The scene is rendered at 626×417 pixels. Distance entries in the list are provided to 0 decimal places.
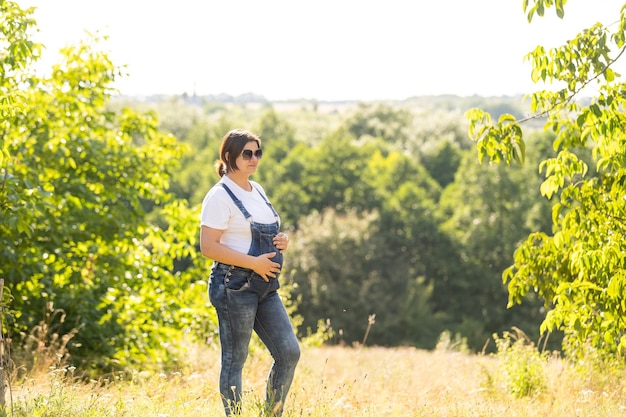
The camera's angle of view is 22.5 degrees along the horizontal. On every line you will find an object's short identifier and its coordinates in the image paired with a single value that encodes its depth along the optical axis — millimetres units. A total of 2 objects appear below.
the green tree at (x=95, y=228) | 16720
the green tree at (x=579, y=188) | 10325
